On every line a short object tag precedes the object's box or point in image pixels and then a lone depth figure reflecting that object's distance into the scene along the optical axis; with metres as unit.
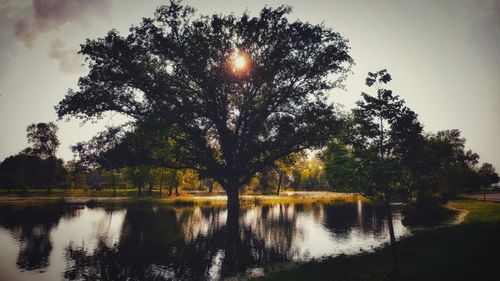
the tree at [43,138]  82.75
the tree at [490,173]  81.96
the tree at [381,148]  15.07
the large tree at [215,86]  29.77
